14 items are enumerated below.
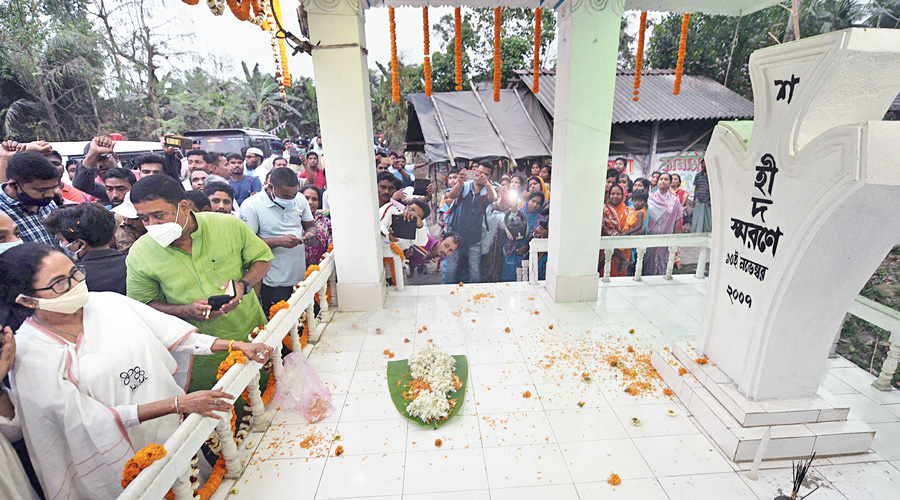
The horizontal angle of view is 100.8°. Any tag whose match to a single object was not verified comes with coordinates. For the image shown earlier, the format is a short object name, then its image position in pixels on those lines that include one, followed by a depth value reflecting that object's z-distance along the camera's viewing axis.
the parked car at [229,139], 4.68
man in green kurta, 2.23
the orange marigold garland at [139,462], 1.44
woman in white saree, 1.46
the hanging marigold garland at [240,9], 2.40
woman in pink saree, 5.94
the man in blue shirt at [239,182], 4.61
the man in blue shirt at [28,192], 2.19
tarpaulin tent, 6.01
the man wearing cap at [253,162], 5.08
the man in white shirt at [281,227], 3.65
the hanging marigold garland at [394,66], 3.56
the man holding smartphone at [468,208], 5.52
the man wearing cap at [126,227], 2.57
